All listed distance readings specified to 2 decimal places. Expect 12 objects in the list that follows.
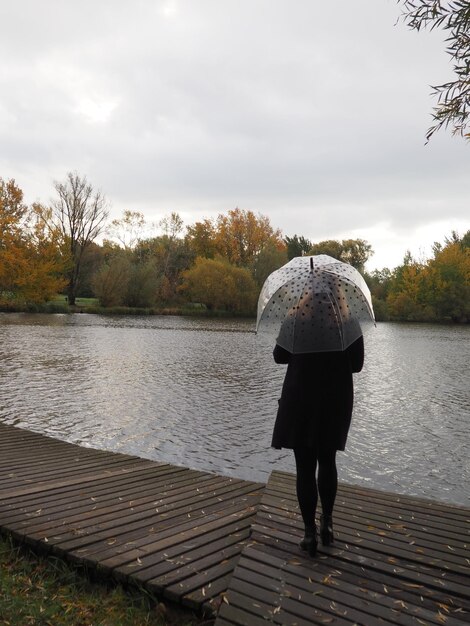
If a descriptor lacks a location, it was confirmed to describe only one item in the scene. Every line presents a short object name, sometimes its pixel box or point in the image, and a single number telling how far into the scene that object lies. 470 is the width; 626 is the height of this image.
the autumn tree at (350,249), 77.16
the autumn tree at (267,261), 59.09
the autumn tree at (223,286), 57.62
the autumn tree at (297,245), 74.50
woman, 3.40
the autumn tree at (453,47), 4.34
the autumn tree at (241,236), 68.69
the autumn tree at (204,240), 70.31
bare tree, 58.47
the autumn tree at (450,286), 64.75
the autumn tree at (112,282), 55.09
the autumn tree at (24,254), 41.75
